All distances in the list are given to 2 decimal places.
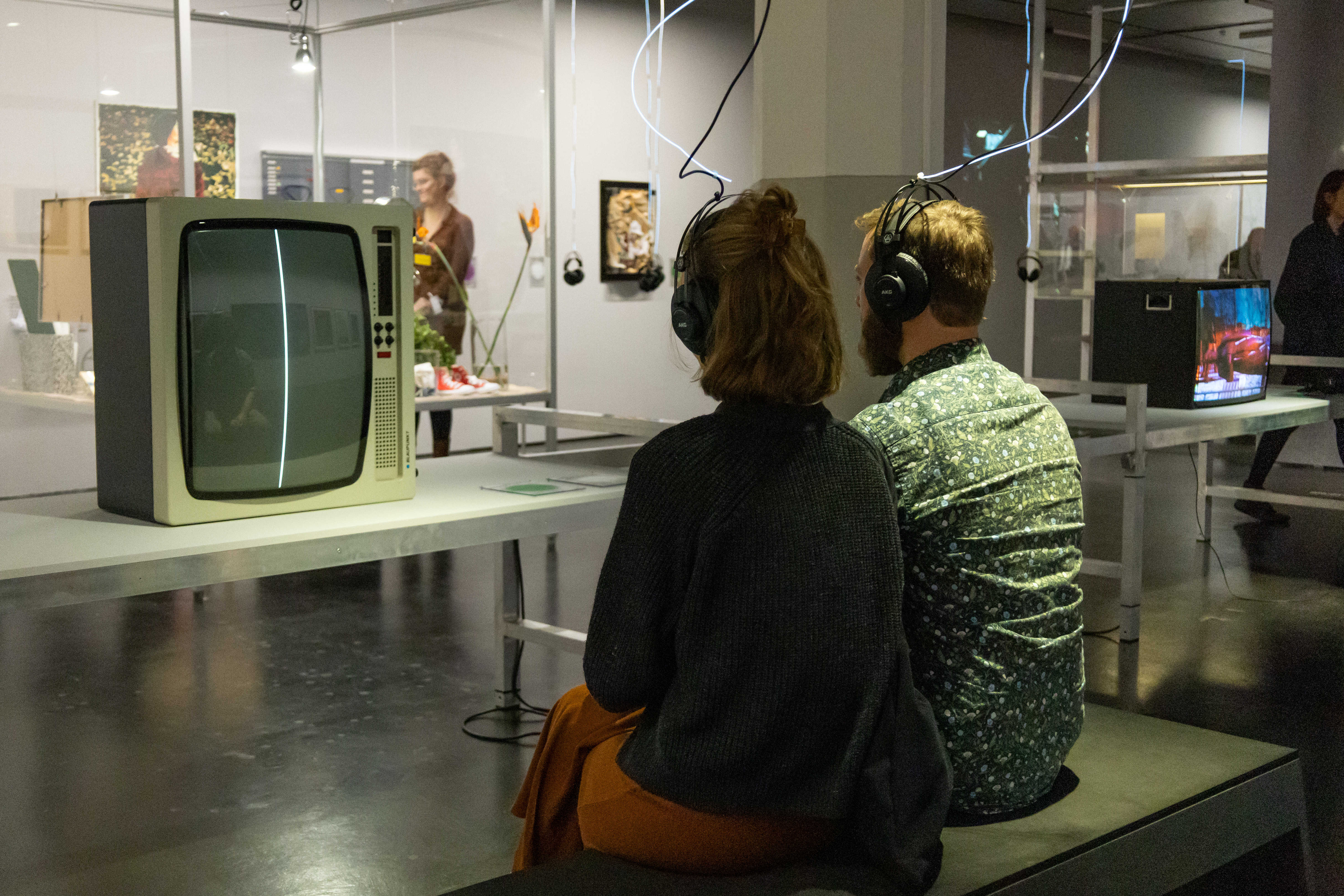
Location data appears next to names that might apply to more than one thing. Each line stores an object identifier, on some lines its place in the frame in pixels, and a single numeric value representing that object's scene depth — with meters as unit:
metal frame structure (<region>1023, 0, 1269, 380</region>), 8.93
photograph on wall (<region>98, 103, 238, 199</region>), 5.46
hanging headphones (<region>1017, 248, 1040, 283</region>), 8.38
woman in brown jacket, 6.75
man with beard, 1.80
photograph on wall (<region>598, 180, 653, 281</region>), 9.21
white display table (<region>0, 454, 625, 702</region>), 2.02
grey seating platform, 1.67
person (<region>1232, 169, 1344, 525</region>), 6.26
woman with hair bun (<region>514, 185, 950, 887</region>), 1.59
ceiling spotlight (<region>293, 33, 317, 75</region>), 6.79
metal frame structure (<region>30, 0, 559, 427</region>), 6.47
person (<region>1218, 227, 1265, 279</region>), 8.64
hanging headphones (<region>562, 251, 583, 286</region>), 6.63
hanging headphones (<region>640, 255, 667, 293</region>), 6.61
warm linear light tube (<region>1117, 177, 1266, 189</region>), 8.86
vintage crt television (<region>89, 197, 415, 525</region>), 2.27
